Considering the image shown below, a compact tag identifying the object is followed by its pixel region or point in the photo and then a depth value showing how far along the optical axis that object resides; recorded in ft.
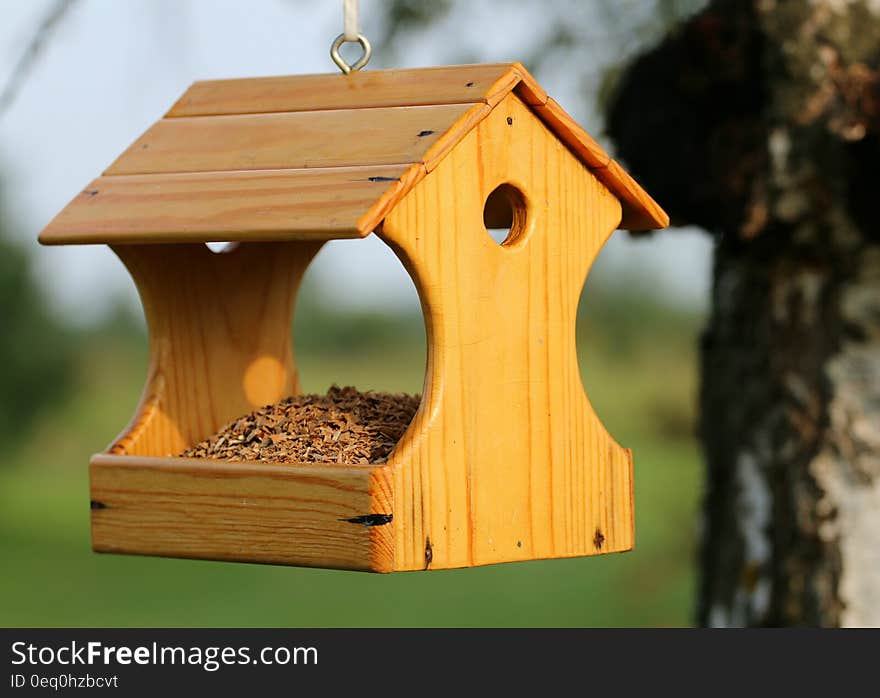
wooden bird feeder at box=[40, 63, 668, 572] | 8.47
